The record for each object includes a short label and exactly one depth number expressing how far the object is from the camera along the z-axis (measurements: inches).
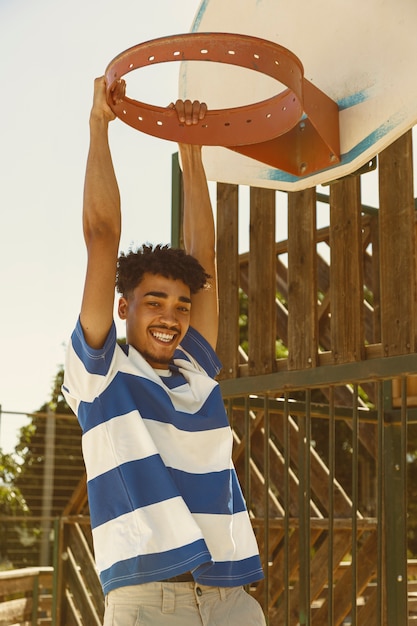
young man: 97.4
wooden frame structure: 162.6
